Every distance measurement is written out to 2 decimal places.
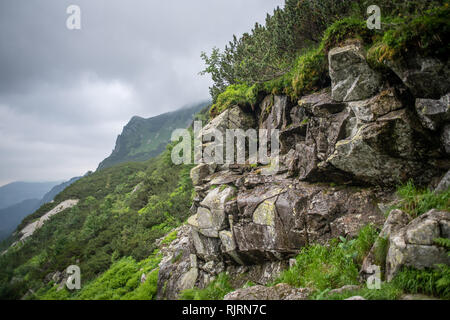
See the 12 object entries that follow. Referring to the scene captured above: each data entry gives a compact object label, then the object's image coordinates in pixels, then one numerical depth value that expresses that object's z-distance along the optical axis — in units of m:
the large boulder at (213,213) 8.23
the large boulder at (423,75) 4.25
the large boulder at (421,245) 3.25
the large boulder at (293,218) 5.79
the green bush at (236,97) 10.92
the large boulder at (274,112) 9.13
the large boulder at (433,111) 4.30
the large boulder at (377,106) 5.22
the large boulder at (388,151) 4.96
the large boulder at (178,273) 8.66
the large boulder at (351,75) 5.64
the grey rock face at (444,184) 4.37
